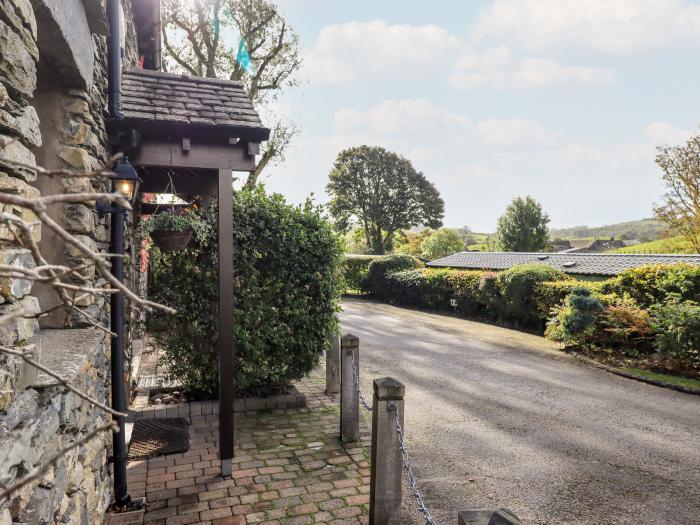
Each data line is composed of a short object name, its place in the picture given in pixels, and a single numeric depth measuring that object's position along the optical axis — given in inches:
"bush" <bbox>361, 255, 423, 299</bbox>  908.6
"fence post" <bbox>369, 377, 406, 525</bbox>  149.6
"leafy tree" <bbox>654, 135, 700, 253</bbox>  847.1
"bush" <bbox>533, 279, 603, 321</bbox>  511.8
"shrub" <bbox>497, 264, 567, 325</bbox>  561.9
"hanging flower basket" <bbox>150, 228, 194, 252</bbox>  195.0
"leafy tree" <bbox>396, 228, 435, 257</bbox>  2096.5
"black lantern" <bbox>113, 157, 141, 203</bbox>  153.2
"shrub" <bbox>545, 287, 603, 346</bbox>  430.3
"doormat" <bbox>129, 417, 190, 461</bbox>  203.9
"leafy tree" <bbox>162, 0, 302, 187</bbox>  688.4
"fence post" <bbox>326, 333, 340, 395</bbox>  291.0
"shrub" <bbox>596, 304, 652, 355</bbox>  399.5
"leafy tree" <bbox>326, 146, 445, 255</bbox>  1962.4
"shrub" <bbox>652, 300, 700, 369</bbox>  349.1
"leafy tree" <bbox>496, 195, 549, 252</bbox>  1552.7
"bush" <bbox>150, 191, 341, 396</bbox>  250.4
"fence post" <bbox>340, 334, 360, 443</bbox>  216.8
